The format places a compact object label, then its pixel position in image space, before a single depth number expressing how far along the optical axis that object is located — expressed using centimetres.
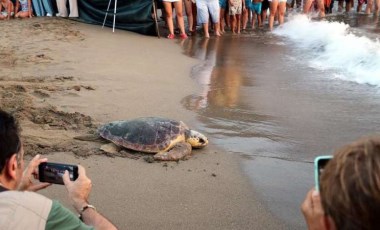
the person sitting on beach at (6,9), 1094
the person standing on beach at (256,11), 1143
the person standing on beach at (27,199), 138
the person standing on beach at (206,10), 999
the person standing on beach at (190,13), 1038
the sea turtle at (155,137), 377
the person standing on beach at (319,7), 1352
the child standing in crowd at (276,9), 1144
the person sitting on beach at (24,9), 1093
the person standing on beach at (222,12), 1077
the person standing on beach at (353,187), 94
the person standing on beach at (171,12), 962
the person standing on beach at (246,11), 1156
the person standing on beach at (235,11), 1034
